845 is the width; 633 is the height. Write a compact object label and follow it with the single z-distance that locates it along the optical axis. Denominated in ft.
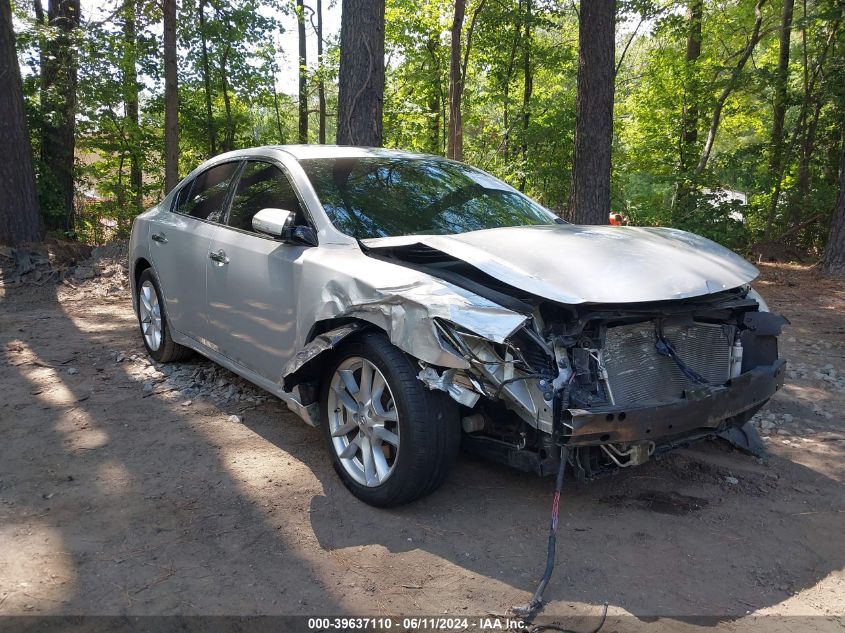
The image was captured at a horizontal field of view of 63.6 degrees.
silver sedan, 9.66
